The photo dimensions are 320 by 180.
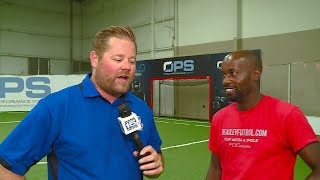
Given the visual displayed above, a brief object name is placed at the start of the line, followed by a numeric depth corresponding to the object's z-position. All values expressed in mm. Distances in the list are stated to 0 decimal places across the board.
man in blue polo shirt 1667
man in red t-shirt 2232
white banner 16516
